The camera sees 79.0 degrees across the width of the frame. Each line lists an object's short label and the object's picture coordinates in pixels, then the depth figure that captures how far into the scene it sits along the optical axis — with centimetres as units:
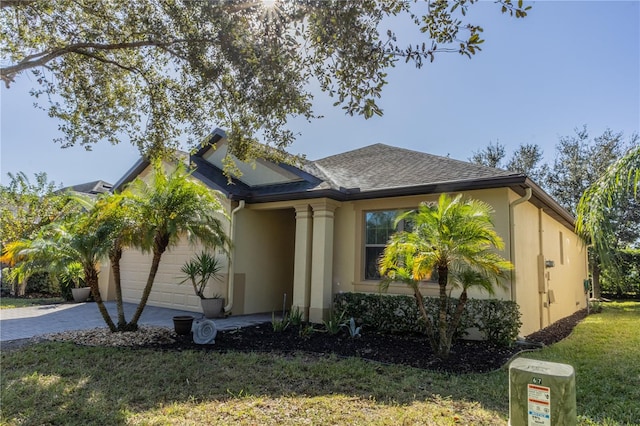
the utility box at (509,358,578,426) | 214
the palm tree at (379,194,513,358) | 635
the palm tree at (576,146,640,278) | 586
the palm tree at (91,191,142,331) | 783
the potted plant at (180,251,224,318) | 1045
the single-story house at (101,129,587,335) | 880
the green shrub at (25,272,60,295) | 1681
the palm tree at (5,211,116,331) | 766
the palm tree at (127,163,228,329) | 777
